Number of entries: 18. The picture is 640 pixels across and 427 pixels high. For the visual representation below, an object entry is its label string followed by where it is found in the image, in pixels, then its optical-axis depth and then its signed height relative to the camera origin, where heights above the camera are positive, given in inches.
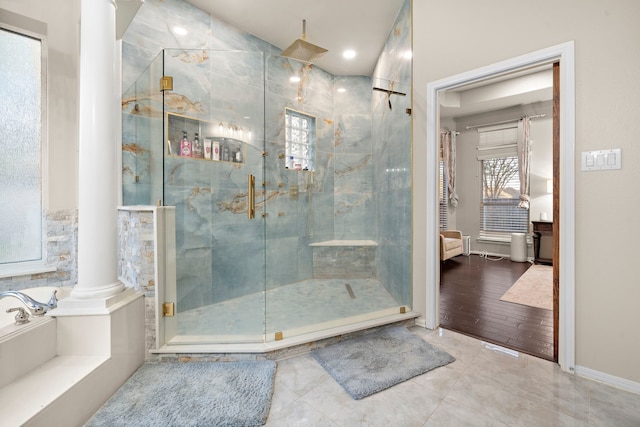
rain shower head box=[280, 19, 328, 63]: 104.4 +64.6
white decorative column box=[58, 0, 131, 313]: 61.7 +14.2
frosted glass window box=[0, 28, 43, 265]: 73.8 +18.2
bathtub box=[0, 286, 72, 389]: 47.7 -25.1
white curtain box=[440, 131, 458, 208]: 233.9 +45.2
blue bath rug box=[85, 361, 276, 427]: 51.0 -38.8
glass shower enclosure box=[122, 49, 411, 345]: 88.7 +7.5
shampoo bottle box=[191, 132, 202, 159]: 100.2 +23.8
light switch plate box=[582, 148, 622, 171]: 60.9 +11.7
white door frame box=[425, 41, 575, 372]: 65.7 +5.3
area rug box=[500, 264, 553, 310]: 114.1 -38.2
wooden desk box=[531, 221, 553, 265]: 183.8 -17.1
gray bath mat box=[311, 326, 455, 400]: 62.1 -39.0
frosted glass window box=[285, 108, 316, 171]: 118.1 +32.6
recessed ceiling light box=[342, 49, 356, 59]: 138.0 +81.4
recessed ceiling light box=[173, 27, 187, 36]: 100.0 +67.8
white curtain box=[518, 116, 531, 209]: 200.4 +39.6
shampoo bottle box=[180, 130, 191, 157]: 97.4 +24.1
